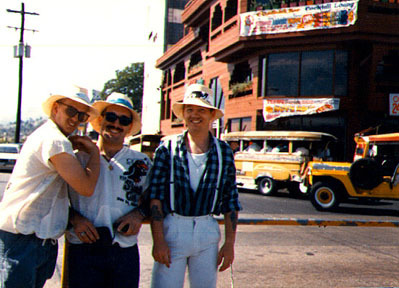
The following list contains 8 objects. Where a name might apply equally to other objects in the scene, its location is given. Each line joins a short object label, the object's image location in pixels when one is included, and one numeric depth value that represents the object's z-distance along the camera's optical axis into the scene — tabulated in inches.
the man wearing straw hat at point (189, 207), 108.1
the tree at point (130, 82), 2711.6
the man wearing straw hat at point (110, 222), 100.0
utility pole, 1136.2
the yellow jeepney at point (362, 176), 461.7
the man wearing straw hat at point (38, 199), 91.3
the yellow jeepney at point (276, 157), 609.0
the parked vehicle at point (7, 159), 850.1
